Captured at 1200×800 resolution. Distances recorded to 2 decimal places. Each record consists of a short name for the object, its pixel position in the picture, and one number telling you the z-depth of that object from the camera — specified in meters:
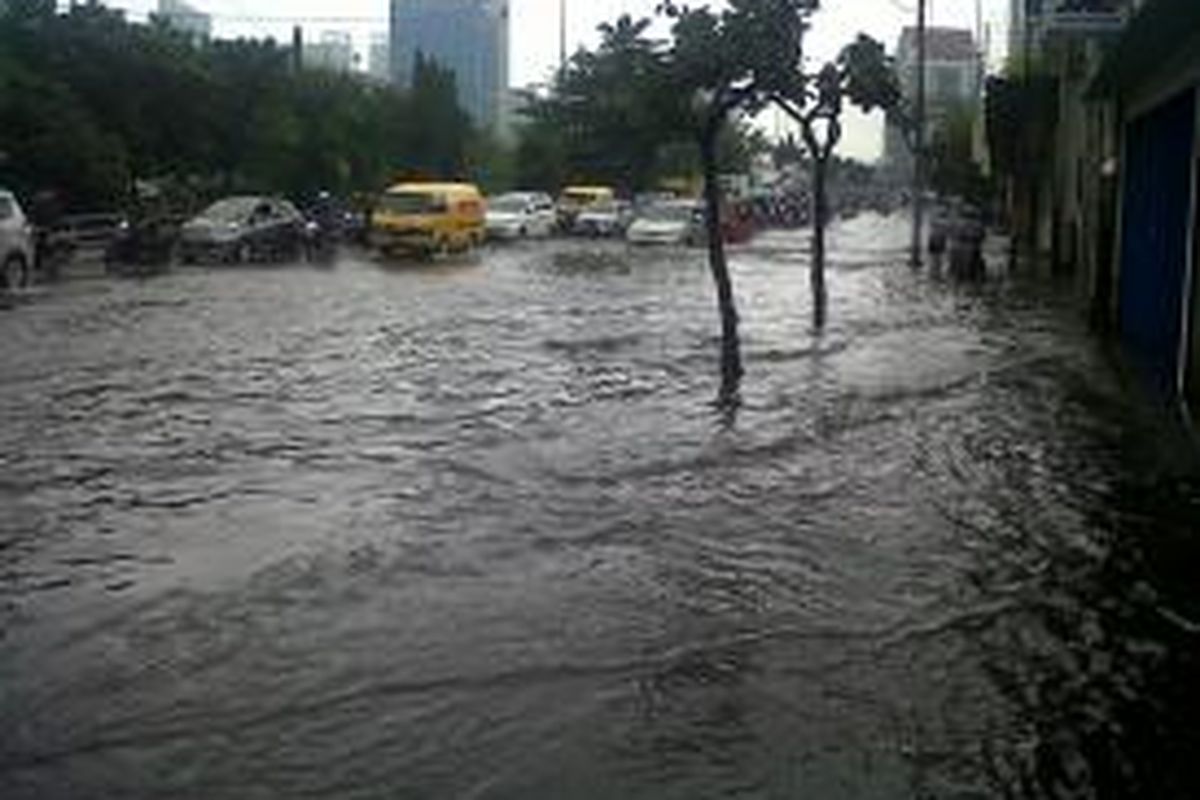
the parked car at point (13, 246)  32.66
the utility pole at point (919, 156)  46.77
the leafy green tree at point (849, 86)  23.31
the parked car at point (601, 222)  64.69
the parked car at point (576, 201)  66.62
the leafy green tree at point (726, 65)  20.88
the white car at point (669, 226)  57.25
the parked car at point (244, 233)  44.00
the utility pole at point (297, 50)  64.14
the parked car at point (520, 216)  59.00
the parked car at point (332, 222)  51.62
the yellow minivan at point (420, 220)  47.62
